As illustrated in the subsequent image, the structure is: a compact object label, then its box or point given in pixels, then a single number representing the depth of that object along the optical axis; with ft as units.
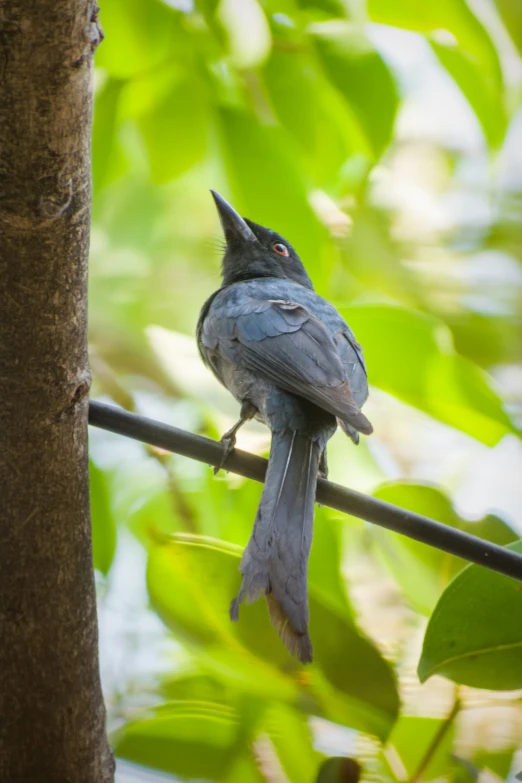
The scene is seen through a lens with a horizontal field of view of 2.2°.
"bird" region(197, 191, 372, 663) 23.93
